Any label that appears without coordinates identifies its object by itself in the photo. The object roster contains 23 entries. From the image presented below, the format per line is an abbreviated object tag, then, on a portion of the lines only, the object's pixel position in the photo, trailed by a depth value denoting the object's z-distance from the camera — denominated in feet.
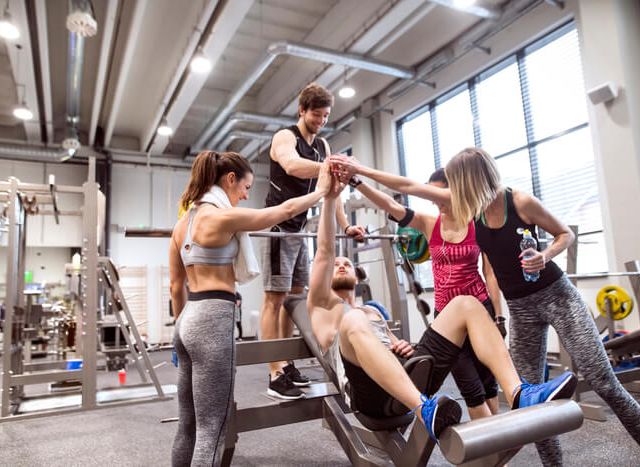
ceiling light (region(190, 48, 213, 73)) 20.44
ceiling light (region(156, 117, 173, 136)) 27.76
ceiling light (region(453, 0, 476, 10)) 17.43
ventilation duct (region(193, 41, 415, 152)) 20.01
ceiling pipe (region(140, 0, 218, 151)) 18.48
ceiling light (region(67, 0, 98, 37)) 16.39
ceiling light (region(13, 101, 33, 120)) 25.43
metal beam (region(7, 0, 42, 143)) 18.57
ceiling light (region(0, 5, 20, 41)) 17.10
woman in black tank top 6.00
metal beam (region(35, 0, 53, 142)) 18.34
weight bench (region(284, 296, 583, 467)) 4.42
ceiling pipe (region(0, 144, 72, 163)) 29.45
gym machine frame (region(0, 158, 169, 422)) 13.08
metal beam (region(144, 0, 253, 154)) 18.07
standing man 8.40
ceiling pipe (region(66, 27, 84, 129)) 20.10
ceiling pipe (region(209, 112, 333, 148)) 27.20
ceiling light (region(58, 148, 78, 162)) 29.61
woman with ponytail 5.41
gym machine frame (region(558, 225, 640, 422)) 10.03
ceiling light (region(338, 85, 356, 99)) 23.70
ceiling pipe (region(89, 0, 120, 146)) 17.83
